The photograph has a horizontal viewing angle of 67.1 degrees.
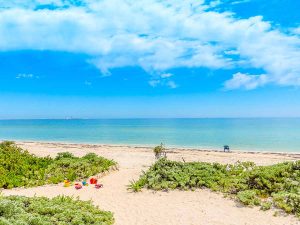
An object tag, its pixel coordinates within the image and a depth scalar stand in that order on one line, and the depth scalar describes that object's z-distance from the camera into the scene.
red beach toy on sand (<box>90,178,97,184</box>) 9.75
